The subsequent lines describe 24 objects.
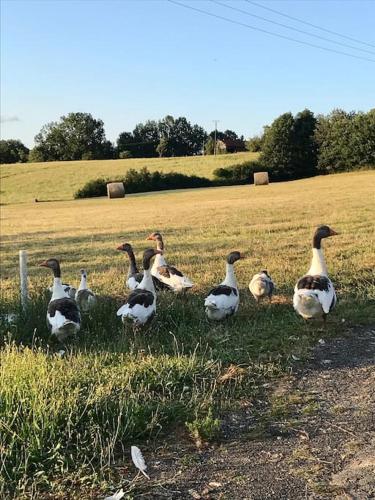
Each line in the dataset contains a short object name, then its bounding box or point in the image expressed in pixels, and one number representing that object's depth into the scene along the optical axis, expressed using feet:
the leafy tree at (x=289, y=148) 227.81
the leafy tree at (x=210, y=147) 365.40
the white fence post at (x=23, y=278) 27.24
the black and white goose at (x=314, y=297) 24.13
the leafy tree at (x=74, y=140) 367.86
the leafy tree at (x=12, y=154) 372.17
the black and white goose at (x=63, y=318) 23.20
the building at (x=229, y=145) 368.68
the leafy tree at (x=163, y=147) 385.68
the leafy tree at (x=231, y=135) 431.23
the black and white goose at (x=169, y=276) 30.22
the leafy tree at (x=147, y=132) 421.59
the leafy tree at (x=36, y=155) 355.36
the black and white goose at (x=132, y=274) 31.07
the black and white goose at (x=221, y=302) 25.29
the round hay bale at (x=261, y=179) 190.08
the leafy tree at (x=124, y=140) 394.32
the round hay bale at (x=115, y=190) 171.48
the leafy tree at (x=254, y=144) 275.18
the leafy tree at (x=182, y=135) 413.51
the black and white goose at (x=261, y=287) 27.91
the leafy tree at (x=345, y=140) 211.00
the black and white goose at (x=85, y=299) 28.15
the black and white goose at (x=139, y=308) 24.06
